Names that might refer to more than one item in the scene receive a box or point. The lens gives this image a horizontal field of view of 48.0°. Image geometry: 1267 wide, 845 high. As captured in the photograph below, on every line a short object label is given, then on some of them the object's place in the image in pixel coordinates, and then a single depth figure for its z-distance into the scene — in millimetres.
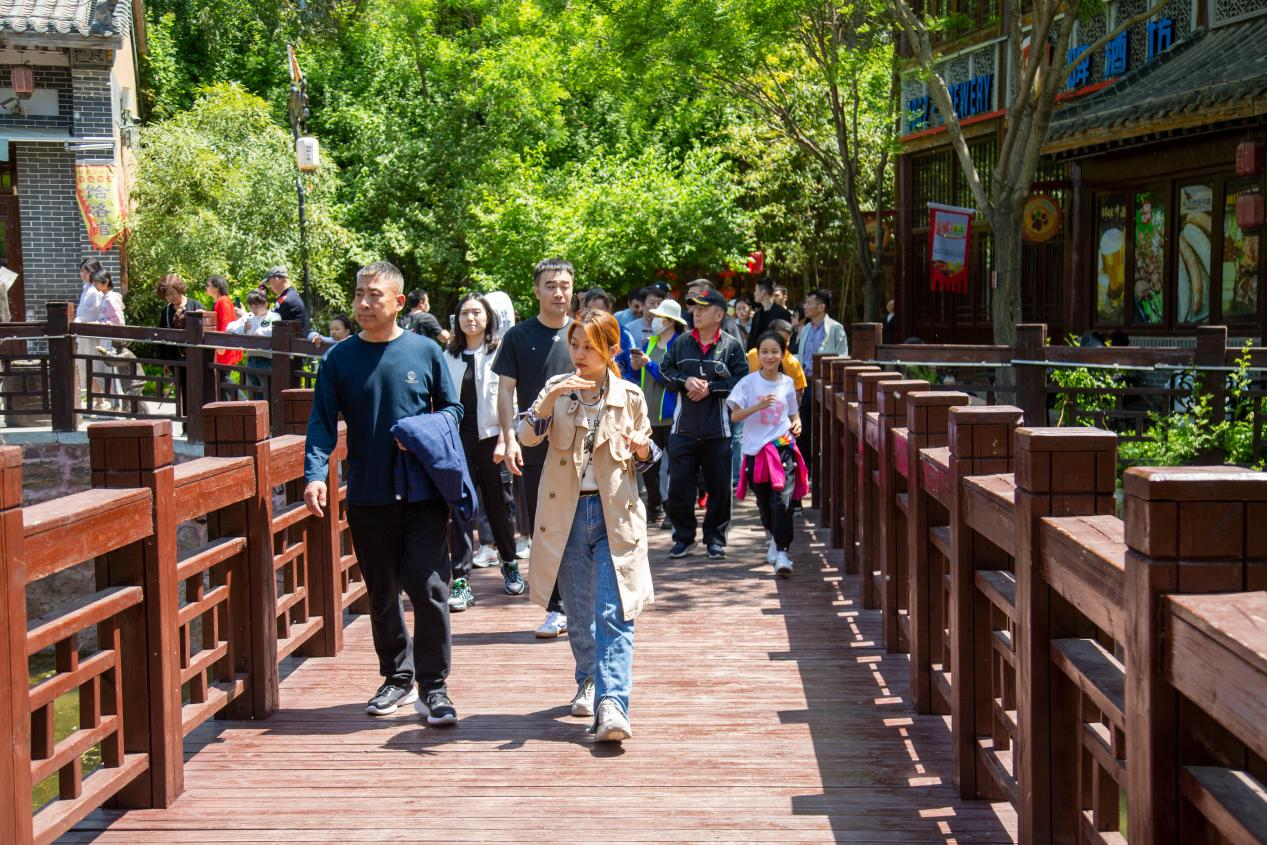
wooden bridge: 2590
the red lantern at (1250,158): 13305
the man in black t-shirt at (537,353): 7129
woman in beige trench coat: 5672
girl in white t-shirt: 9156
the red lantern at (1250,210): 13375
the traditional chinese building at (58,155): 20484
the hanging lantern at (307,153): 21003
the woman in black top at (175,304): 15617
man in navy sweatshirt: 5707
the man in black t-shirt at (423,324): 8664
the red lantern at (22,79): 20375
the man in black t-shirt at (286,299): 14812
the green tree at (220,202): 22828
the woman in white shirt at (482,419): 8414
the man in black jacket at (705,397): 9578
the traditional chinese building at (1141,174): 13648
